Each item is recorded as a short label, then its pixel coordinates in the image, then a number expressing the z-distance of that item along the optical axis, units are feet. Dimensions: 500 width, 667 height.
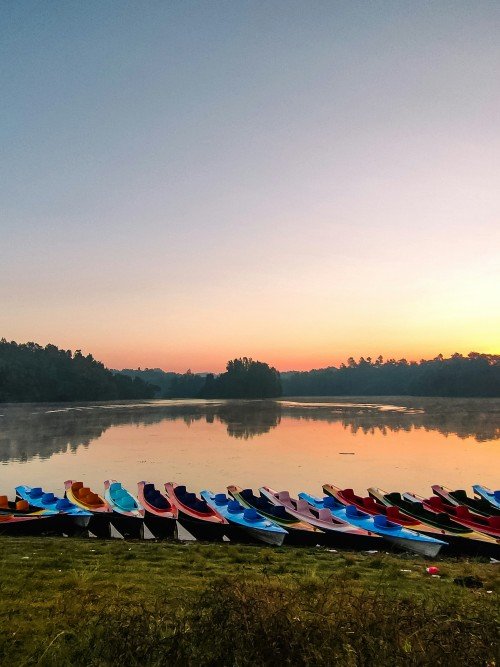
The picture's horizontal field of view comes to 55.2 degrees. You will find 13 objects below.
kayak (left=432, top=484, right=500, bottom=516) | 45.00
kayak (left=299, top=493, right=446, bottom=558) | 34.71
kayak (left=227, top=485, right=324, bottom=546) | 37.57
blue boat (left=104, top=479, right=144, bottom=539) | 40.45
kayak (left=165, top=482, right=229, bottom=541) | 39.57
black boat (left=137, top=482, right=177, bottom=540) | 40.81
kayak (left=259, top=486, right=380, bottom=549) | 36.50
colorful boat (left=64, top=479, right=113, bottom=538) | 41.37
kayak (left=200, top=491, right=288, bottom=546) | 36.94
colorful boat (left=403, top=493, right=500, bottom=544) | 37.55
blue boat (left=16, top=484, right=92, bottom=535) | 40.57
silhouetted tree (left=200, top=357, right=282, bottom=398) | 456.45
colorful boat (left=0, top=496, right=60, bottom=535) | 39.75
